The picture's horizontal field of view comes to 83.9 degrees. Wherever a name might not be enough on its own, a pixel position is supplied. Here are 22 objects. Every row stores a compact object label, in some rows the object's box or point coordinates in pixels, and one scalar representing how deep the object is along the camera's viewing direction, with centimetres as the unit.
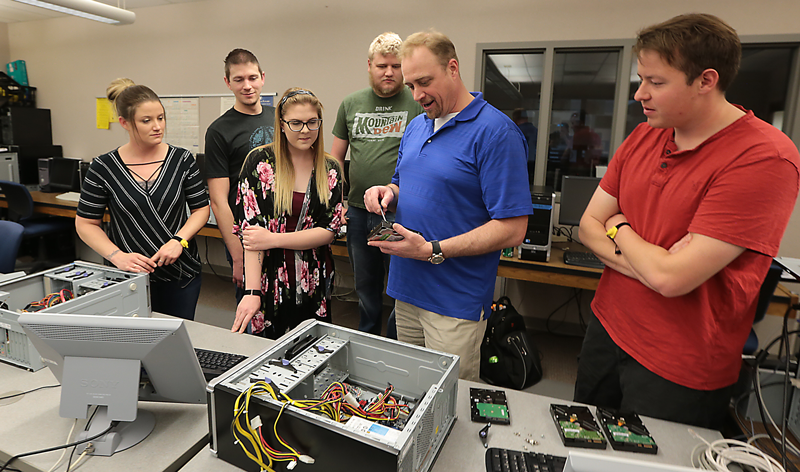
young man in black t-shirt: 225
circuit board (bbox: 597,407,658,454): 99
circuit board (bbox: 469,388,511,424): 109
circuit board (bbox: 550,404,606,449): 100
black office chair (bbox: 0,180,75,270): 386
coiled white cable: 88
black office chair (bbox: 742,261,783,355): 195
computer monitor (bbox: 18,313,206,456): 93
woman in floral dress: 157
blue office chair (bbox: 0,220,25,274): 239
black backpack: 256
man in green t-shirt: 217
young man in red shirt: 96
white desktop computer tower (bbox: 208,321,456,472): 80
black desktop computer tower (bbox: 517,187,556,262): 269
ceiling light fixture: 347
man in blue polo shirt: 130
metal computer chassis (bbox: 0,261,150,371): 127
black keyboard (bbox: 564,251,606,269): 265
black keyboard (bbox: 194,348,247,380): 123
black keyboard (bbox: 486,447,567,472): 91
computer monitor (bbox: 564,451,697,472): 50
